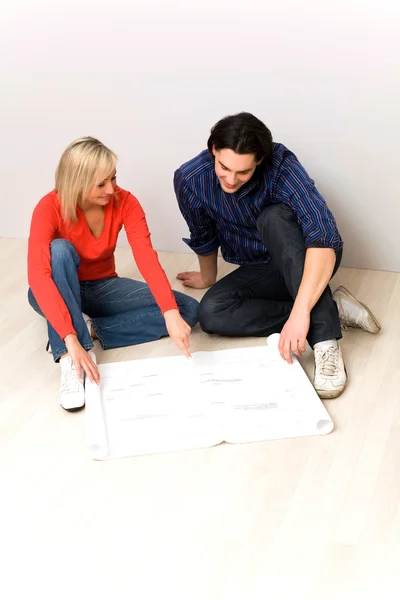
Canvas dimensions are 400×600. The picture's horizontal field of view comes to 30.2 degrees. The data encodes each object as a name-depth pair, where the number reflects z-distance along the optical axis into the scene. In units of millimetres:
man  1919
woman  1945
